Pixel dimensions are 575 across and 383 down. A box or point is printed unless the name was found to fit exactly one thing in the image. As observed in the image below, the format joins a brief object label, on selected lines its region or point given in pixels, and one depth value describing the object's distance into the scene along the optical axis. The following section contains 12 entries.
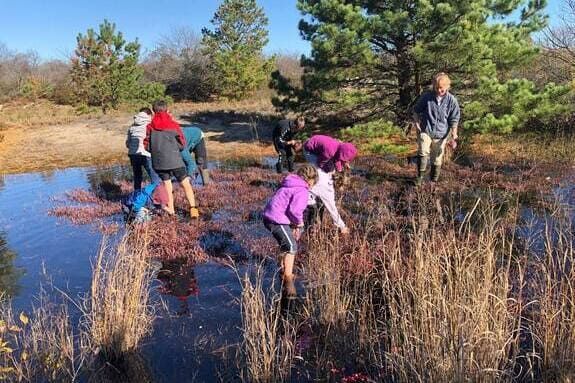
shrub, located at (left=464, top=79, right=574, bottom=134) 13.16
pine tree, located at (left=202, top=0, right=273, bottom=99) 35.16
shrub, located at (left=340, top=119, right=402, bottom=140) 14.02
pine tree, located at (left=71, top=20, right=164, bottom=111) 30.52
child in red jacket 8.15
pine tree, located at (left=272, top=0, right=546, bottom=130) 13.05
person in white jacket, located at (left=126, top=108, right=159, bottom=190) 9.35
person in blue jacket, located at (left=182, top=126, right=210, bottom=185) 9.96
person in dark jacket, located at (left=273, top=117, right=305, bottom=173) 11.86
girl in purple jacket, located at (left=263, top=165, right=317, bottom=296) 5.60
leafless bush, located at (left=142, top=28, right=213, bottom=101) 39.94
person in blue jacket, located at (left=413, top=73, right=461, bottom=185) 9.45
